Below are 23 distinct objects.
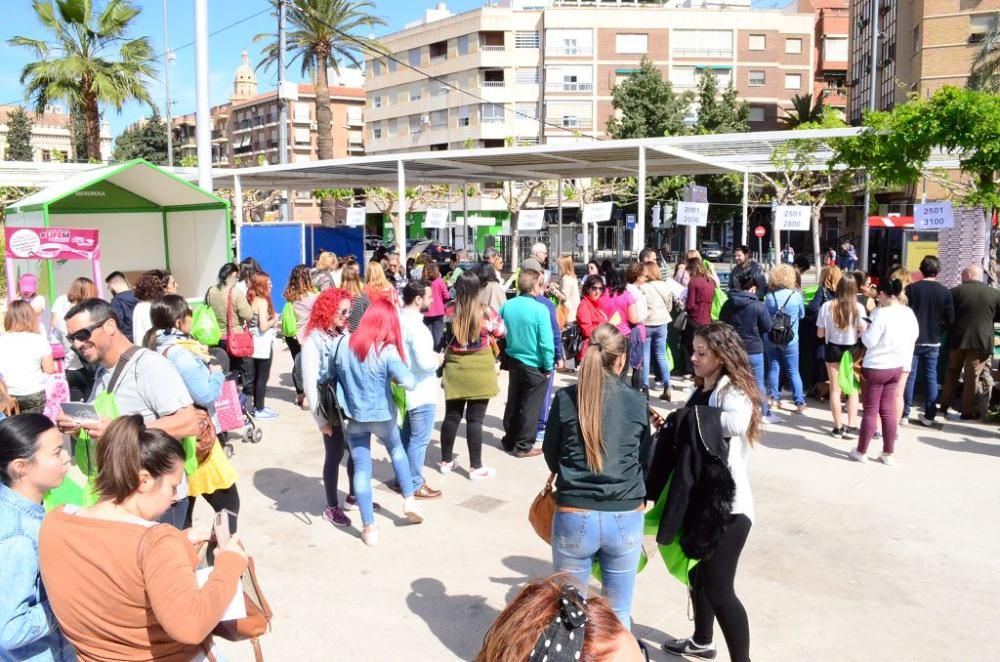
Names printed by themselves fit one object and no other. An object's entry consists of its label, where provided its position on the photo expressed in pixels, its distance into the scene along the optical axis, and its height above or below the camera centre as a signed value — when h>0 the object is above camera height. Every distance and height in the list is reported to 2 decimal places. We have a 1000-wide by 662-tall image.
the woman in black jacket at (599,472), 3.38 -0.99
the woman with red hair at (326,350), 5.59 -0.80
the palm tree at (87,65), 22.81 +4.74
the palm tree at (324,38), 27.39 +6.89
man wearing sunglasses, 3.77 -0.65
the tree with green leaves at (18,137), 73.69 +8.58
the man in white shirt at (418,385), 6.07 -1.14
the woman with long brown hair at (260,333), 8.65 -1.07
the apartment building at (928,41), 36.59 +9.09
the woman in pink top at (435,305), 11.19 -0.99
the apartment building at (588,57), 56.28 +12.33
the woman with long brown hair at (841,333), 7.97 -0.97
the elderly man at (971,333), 8.31 -1.00
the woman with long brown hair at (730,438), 3.55 -0.90
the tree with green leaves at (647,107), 44.50 +6.91
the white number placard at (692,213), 14.31 +0.37
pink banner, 8.77 -0.13
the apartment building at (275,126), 83.00 +11.67
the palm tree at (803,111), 42.78 +6.54
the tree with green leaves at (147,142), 65.88 +7.30
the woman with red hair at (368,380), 5.27 -0.95
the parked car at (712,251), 38.12 -0.79
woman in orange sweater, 2.23 -0.97
